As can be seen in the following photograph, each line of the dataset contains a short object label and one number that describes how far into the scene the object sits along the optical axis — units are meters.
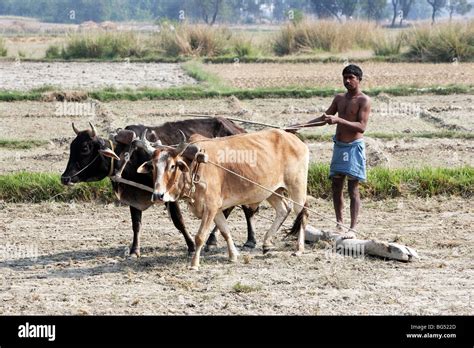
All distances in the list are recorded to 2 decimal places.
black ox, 9.89
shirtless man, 9.99
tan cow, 9.09
